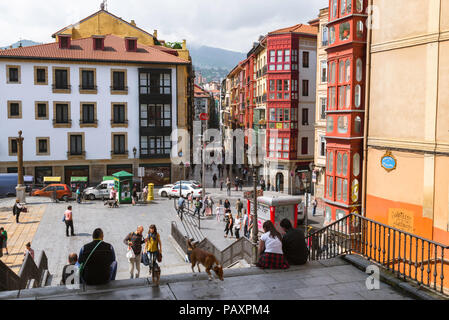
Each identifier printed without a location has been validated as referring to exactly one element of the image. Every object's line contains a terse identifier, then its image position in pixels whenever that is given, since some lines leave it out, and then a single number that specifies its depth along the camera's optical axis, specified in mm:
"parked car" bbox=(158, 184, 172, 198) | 39938
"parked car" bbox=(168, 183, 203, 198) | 39344
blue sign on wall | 17281
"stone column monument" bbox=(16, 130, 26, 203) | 33312
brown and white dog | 8391
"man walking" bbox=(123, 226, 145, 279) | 14398
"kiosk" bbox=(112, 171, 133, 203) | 35250
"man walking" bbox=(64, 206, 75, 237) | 24156
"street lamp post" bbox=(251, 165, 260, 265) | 14823
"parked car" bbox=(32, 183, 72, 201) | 36656
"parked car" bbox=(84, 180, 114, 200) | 37875
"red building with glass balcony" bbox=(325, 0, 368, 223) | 19484
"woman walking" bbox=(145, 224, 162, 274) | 13409
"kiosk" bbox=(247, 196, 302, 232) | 23375
